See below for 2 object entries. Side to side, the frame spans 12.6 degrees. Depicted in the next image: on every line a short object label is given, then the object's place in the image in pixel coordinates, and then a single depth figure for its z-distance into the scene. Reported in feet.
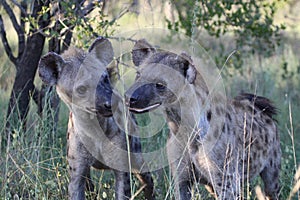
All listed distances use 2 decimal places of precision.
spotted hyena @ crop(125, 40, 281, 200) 25.43
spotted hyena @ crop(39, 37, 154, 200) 26.78
